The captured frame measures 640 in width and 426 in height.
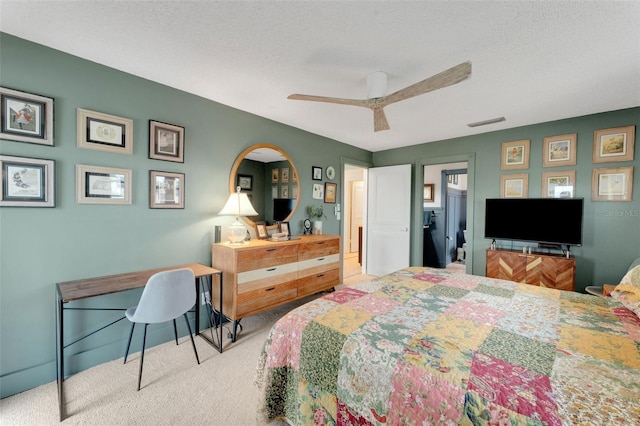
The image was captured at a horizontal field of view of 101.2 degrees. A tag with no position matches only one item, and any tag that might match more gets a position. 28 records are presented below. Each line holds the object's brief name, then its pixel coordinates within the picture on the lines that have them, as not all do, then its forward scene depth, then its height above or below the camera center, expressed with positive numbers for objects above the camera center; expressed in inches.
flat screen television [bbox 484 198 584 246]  119.1 -3.8
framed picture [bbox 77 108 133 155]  80.1 +22.9
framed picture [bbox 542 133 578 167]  124.2 +30.1
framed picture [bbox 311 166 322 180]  155.8 +21.0
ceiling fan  64.4 +33.1
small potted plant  151.3 -5.0
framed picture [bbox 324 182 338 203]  164.9 +10.5
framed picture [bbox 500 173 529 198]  137.3 +13.8
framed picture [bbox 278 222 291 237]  131.0 -10.5
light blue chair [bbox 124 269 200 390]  73.7 -27.1
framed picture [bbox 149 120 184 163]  93.7 +23.4
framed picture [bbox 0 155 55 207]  68.9 +5.4
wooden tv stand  115.9 -26.5
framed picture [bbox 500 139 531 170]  136.6 +30.1
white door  177.3 -6.5
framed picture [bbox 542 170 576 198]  124.9 +14.0
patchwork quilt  35.5 -24.2
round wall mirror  122.0 +12.5
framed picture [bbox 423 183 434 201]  228.5 +16.5
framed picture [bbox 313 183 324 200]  157.6 +10.1
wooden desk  65.4 -23.4
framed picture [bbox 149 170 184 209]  94.1 +5.5
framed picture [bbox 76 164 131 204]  80.0 +5.9
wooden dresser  98.7 -27.7
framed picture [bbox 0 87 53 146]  68.9 +23.1
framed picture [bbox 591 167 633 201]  112.3 +13.1
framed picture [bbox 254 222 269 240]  124.6 -11.6
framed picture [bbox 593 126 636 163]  111.8 +30.4
